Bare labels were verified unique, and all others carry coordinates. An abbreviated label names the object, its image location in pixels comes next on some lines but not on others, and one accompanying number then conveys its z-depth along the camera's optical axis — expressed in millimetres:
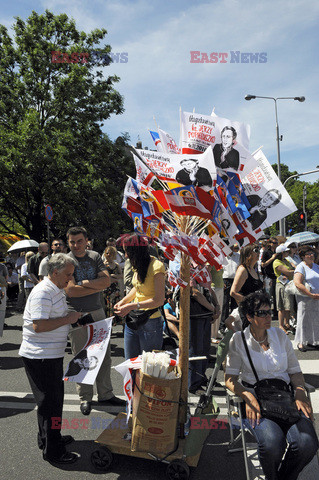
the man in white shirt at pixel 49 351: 3324
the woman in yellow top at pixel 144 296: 3777
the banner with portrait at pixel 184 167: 2896
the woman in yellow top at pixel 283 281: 7614
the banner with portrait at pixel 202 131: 3094
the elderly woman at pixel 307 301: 6609
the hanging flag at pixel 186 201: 2834
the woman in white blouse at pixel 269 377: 2764
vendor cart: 3117
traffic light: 16816
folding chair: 3049
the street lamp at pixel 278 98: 18484
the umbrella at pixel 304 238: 8117
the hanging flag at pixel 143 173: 3055
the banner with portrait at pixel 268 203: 3082
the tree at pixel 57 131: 17188
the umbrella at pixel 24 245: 10838
